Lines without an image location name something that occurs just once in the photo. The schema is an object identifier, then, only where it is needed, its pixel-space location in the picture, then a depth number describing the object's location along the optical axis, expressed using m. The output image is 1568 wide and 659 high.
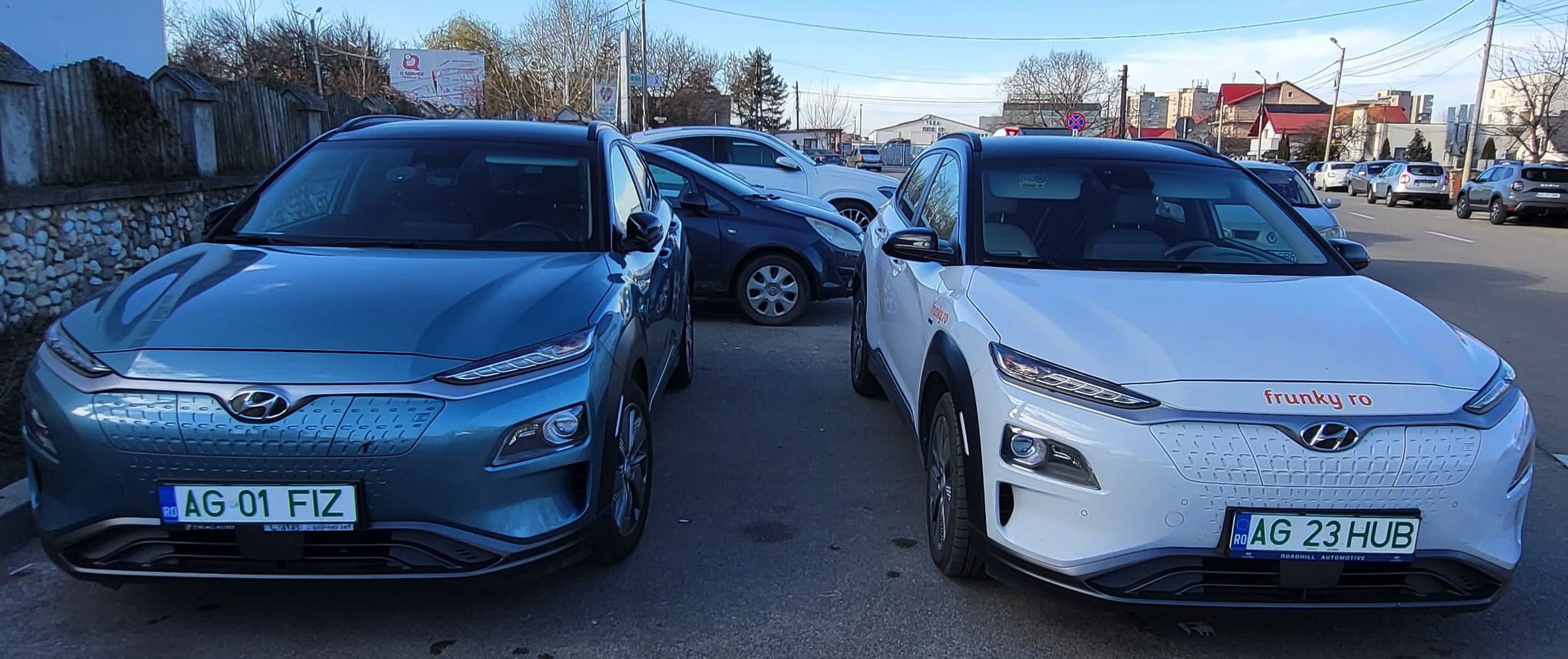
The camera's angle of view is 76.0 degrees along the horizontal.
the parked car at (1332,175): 41.31
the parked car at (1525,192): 22.44
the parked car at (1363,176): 37.53
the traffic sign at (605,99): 27.97
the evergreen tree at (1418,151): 60.53
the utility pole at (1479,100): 37.59
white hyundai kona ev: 2.73
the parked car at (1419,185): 30.98
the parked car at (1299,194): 11.34
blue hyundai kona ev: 2.75
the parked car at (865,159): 44.75
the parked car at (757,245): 8.24
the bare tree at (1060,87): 75.00
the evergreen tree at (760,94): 99.81
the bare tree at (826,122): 110.75
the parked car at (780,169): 13.53
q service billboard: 44.62
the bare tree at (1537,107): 40.44
